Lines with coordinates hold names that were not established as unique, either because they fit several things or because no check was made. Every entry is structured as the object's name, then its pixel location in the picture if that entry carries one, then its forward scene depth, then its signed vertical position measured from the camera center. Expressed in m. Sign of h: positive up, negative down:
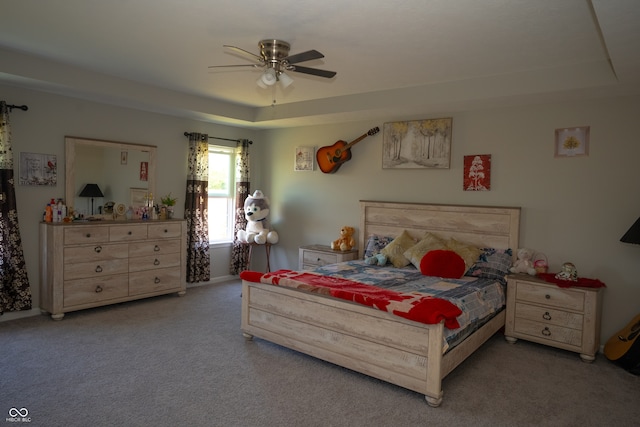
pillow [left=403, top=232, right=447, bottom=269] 4.23 -0.50
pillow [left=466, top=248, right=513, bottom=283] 3.97 -0.62
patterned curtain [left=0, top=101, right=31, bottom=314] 3.94 -0.51
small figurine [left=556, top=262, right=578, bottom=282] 3.56 -0.60
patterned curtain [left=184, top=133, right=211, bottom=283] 5.48 -0.21
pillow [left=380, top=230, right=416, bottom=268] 4.36 -0.55
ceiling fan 2.80 +0.89
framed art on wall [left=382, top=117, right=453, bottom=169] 4.55 +0.61
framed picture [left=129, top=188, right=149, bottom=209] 4.96 -0.08
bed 2.72 -0.98
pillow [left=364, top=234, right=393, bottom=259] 4.80 -0.55
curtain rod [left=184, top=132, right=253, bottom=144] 5.42 +0.75
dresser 4.11 -0.78
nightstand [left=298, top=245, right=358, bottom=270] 4.94 -0.72
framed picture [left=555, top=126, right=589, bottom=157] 3.77 +0.55
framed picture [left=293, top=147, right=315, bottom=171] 5.68 +0.49
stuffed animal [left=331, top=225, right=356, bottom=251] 5.07 -0.55
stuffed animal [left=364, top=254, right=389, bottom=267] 4.44 -0.67
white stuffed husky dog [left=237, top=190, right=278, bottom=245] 5.62 -0.37
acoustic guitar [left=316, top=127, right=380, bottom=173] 5.27 +0.51
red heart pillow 3.91 -0.61
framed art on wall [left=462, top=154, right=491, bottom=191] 4.30 +0.28
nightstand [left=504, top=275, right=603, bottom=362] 3.40 -0.95
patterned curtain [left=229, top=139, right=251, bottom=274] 6.04 +0.01
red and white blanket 2.71 -0.71
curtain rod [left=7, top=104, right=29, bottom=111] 3.98 +0.76
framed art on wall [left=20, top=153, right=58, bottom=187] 4.14 +0.18
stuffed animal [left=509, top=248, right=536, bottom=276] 3.84 -0.57
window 5.95 -0.01
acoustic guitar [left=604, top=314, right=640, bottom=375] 3.23 -1.14
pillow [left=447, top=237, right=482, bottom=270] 4.05 -0.50
